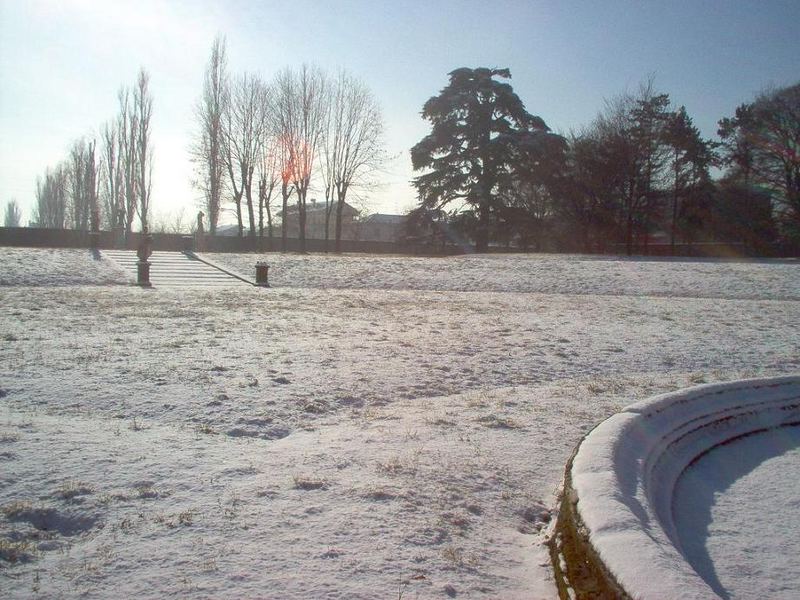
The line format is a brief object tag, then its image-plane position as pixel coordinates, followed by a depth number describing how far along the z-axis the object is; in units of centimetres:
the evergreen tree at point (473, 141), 3447
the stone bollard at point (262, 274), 1616
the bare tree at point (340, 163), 3781
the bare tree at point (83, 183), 4716
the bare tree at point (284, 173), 3709
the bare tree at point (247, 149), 3647
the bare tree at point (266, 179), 3753
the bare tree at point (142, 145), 4088
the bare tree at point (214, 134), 3600
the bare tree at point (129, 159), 4150
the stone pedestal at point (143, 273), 1540
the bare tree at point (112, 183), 4522
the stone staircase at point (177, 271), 1638
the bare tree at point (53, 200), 5952
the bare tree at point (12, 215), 9244
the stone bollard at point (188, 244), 2427
